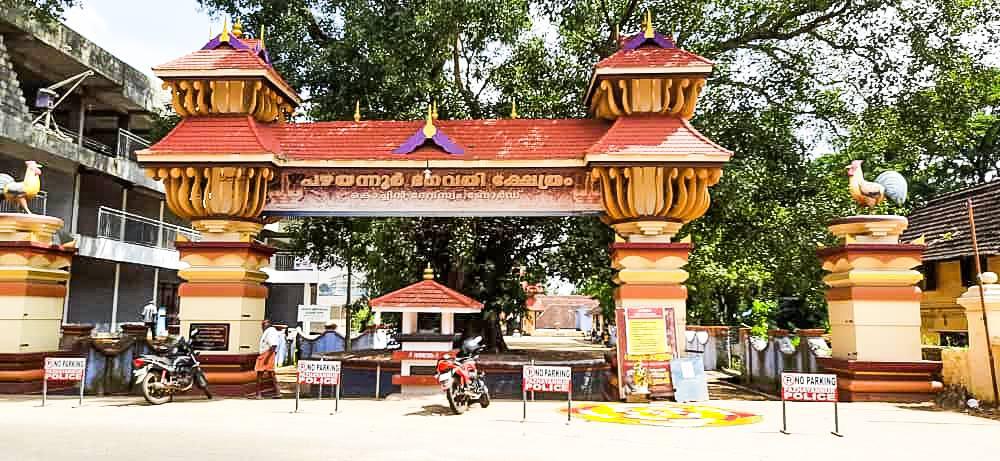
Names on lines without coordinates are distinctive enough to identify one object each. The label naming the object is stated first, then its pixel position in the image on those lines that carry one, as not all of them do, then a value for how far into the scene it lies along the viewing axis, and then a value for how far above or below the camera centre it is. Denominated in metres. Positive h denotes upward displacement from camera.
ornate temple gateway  11.76 +2.57
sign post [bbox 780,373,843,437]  8.75 -0.79
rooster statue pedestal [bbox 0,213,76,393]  11.95 +0.40
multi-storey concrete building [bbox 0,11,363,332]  20.31 +5.03
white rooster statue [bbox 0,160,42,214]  12.55 +2.34
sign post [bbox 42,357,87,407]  10.52 -0.74
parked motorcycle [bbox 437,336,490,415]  9.89 -0.83
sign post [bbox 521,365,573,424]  9.63 -0.78
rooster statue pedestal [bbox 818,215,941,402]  11.34 +0.07
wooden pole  10.26 -0.29
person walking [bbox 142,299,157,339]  22.16 +0.14
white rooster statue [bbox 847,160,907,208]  12.06 +2.37
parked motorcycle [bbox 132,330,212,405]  10.72 -0.82
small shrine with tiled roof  11.43 -0.16
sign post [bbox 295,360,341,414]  10.23 -0.76
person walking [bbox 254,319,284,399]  12.34 -0.66
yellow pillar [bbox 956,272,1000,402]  10.48 -0.15
